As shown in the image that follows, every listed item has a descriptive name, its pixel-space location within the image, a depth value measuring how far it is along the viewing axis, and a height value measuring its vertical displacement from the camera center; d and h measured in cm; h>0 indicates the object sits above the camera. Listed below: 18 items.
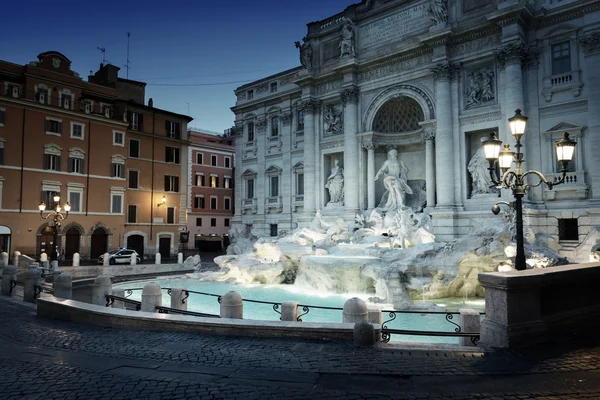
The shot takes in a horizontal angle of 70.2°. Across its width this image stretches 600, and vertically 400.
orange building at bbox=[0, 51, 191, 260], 3058 +531
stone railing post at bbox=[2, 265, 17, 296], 1555 -195
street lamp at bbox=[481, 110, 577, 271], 945 +167
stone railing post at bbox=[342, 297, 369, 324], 887 -178
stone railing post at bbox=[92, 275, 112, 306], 1350 -199
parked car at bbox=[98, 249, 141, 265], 2956 -215
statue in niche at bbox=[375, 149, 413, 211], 2697 +287
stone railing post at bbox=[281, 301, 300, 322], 970 -192
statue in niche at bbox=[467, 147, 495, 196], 2350 +297
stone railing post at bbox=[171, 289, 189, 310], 1238 -206
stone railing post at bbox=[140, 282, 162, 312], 1152 -191
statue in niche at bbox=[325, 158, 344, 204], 3042 +304
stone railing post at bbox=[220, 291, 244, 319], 995 -185
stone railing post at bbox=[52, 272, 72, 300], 1251 -175
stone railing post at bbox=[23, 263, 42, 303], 1391 -188
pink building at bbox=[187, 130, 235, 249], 4953 +441
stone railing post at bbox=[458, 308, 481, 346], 858 -192
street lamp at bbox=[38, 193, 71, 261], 2400 +72
